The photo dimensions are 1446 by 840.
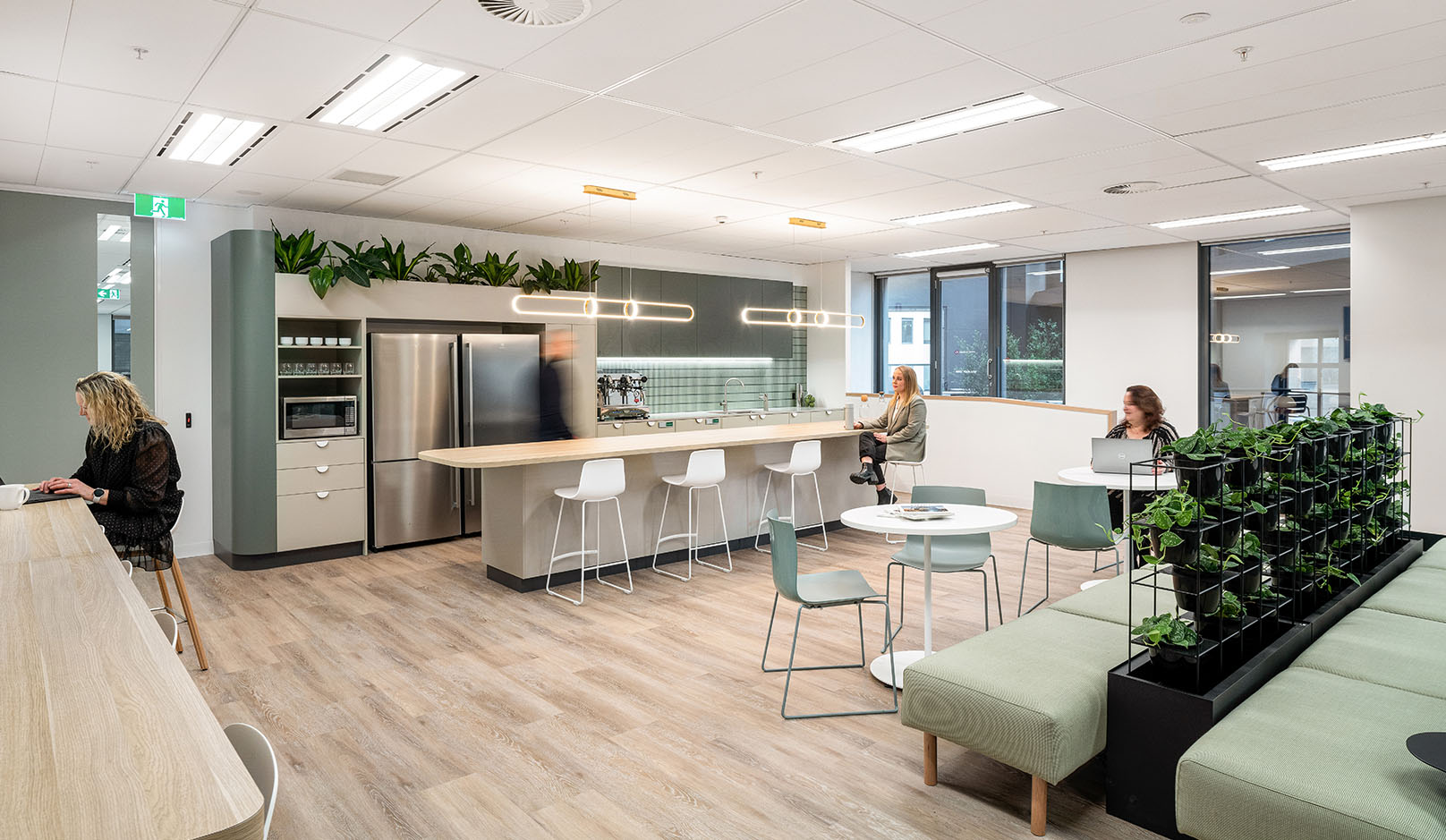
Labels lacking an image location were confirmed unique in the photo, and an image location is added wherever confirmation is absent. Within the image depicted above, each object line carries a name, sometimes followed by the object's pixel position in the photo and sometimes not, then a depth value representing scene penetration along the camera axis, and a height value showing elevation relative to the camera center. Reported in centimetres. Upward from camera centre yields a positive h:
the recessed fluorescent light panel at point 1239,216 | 674 +147
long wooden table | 112 -55
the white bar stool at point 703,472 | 576 -53
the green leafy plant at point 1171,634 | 254 -72
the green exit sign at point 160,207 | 600 +136
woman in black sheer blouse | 389 -36
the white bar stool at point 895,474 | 911 -88
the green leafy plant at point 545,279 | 755 +105
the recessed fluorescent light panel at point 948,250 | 855 +152
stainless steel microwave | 625 -16
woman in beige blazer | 670 -30
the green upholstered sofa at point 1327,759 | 197 -93
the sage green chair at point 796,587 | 355 -85
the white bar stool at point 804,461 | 639 -50
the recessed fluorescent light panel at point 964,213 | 657 +146
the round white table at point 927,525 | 354 -55
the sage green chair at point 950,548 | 411 -79
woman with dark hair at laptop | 512 -13
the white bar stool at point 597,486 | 520 -56
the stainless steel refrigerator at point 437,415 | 666 -16
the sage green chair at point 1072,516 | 461 -67
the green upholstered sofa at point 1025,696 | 253 -94
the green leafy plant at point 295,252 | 618 +105
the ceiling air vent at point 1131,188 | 582 +144
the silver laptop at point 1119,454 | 486 -35
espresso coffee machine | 830 -1
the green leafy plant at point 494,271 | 731 +108
